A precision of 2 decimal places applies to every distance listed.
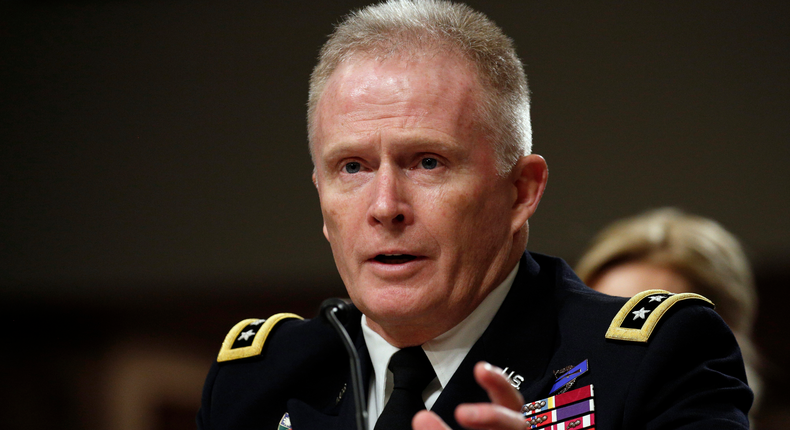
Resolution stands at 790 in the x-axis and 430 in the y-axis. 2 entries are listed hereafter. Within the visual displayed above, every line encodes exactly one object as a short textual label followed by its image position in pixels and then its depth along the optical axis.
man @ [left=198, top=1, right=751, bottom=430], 2.84
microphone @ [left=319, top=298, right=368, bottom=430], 2.75
